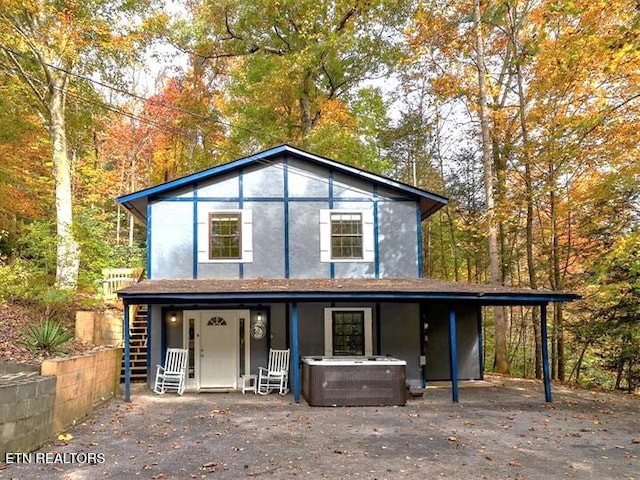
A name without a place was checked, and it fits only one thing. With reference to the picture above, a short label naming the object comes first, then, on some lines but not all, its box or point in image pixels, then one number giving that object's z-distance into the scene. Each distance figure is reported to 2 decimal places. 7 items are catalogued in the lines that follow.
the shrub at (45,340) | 7.37
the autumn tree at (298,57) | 17.69
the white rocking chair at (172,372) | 10.25
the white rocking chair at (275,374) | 10.45
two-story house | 10.89
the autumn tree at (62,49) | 12.61
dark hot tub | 8.85
